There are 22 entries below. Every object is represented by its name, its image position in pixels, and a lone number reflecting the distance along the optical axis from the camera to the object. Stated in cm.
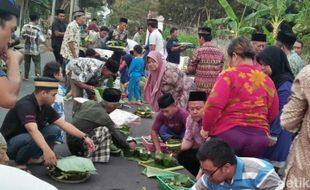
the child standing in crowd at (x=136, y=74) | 1061
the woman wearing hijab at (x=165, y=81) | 666
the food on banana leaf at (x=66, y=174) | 513
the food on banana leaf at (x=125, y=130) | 683
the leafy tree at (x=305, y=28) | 1246
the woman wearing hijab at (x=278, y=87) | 499
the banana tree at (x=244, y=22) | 1585
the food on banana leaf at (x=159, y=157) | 595
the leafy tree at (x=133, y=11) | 3910
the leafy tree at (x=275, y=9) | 1567
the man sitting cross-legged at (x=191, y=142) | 516
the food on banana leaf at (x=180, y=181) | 509
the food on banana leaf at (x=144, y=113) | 937
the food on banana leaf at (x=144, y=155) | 626
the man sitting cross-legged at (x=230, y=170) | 331
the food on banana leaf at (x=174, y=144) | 620
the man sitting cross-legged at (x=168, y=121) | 580
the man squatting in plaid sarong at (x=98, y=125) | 587
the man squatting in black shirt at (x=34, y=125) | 497
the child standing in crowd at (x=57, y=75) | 640
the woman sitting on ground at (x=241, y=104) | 419
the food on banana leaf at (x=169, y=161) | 593
